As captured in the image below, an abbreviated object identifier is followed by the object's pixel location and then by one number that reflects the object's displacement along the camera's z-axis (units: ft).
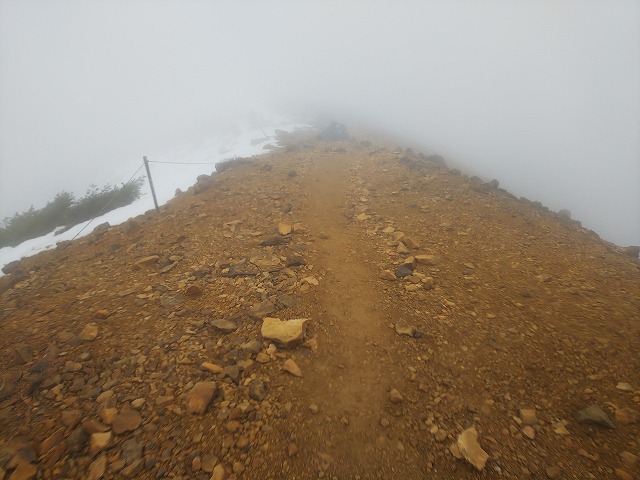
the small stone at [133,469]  10.82
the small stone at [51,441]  11.34
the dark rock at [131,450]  11.26
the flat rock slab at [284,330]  16.60
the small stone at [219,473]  10.85
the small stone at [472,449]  11.37
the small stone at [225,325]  17.54
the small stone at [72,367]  14.69
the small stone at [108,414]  12.44
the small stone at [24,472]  10.45
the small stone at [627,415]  12.45
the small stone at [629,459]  11.07
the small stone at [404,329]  17.80
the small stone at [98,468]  10.73
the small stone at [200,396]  13.05
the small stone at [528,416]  12.84
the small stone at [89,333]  16.64
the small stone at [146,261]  24.75
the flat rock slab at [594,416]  12.34
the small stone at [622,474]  10.68
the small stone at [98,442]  11.44
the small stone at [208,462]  11.09
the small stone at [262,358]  15.57
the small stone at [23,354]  15.26
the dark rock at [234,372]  14.52
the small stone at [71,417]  12.29
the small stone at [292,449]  11.78
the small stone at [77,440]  11.40
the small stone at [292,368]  15.02
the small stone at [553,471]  10.97
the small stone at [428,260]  24.73
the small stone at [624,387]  13.79
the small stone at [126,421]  12.16
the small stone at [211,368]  14.92
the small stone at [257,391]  13.79
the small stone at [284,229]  29.32
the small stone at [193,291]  20.77
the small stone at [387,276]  22.81
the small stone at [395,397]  13.96
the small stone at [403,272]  23.12
